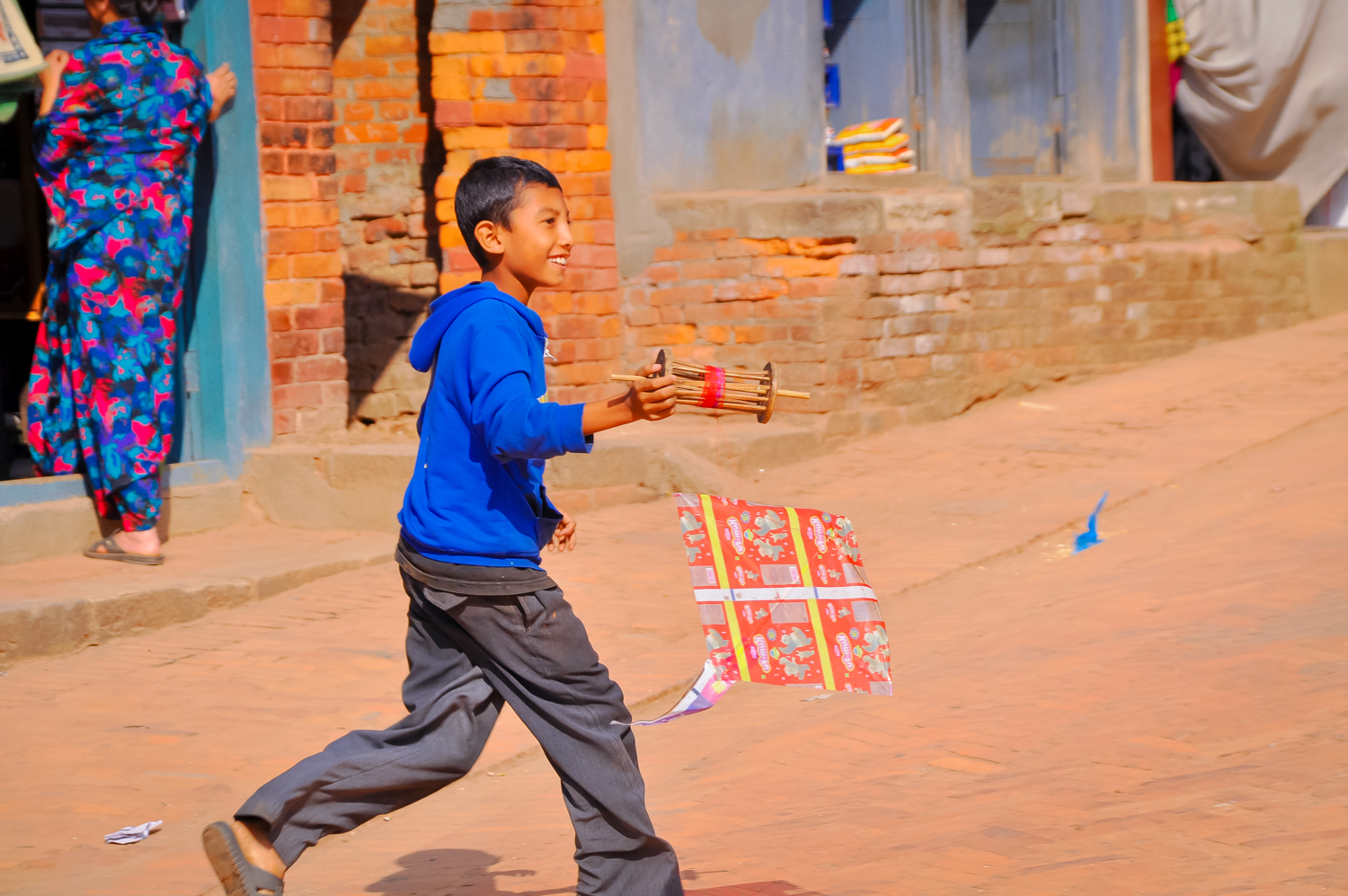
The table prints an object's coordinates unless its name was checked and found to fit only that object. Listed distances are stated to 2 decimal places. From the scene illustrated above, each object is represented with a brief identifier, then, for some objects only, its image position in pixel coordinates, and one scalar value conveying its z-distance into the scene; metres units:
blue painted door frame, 14.03
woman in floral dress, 12.55
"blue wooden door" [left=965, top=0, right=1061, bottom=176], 21.97
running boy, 5.34
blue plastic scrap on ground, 13.07
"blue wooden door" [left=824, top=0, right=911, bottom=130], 20.05
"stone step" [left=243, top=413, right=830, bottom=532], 14.38
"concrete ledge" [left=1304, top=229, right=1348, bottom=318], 22.81
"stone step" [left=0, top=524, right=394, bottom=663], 10.83
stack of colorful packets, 19.73
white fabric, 23.30
